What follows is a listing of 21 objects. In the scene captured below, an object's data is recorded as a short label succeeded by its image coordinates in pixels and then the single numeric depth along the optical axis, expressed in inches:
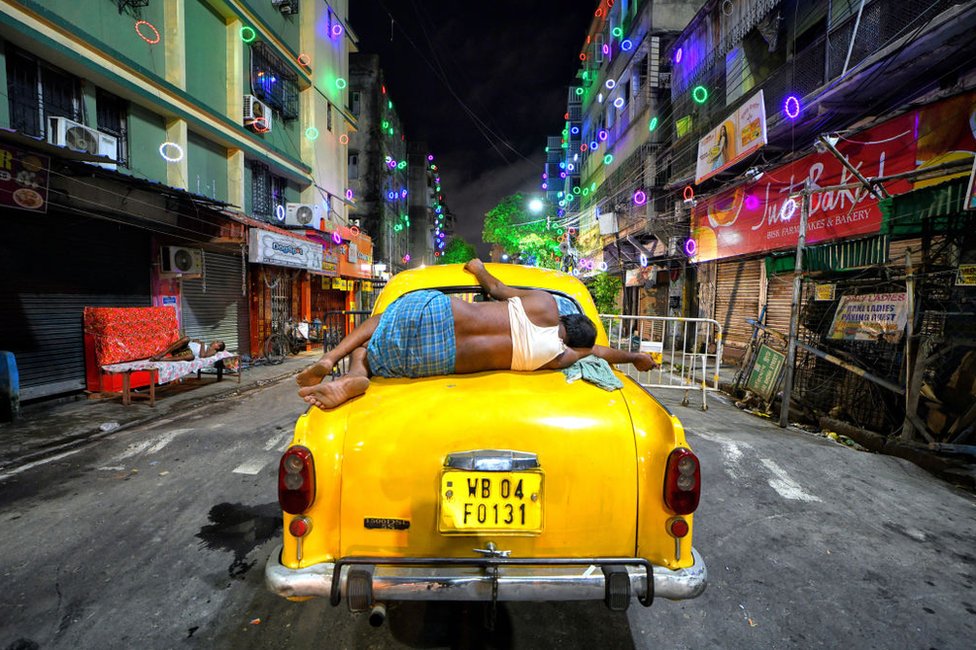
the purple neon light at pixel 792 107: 395.2
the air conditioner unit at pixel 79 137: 295.3
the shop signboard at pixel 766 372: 287.7
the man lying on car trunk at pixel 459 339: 94.3
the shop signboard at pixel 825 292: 264.2
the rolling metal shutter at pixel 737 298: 493.5
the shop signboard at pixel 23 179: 234.2
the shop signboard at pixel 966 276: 188.2
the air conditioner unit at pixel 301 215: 590.6
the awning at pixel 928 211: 219.8
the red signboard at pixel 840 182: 284.5
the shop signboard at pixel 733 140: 423.8
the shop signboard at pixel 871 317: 219.9
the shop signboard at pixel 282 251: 477.4
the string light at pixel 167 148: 414.0
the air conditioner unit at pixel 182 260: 384.8
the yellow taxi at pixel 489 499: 73.4
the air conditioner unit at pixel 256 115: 515.8
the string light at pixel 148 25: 380.5
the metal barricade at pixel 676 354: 293.7
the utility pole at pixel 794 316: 254.4
